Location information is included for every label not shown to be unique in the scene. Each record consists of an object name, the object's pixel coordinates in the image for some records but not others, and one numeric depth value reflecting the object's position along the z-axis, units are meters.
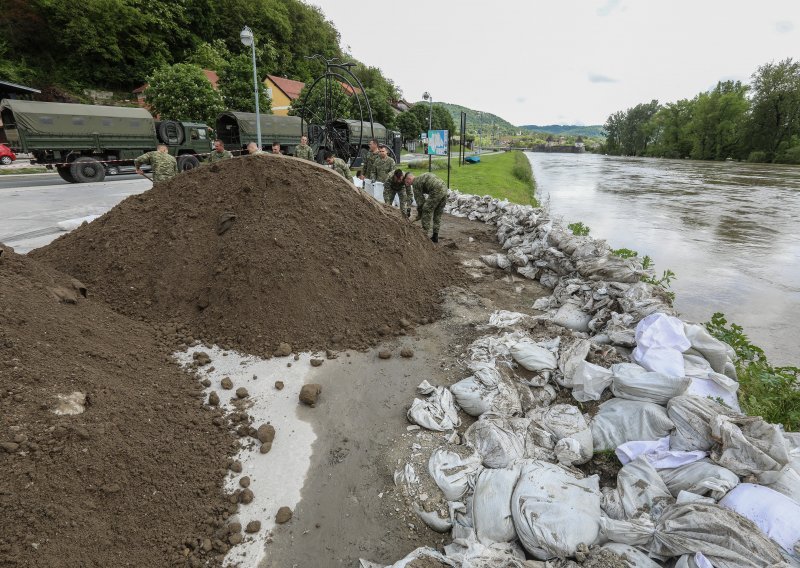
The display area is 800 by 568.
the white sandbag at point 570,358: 3.25
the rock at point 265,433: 2.78
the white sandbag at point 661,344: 2.95
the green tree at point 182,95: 21.30
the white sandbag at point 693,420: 2.32
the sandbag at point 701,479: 1.95
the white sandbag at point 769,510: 1.71
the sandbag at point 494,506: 2.06
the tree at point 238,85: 26.38
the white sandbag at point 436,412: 2.94
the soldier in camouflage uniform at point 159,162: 8.01
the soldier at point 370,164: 10.03
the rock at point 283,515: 2.26
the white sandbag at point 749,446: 2.01
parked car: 18.25
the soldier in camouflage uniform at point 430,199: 7.21
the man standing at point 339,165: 9.22
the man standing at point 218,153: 8.94
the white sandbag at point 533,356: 3.36
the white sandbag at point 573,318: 4.36
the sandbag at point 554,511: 1.91
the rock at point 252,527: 2.20
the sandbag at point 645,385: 2.65
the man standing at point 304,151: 10.02
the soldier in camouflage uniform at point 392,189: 7.68
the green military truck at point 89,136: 13.17
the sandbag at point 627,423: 2.52
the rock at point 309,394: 3.15
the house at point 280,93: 36.66
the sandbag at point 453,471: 2.38
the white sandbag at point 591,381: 3.04
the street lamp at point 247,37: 11.98
